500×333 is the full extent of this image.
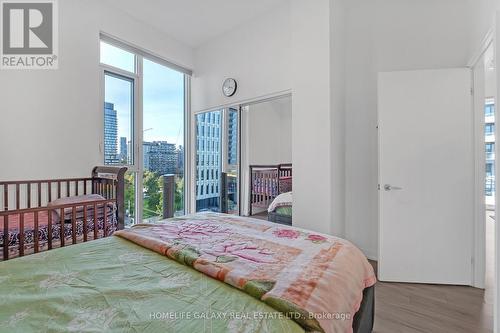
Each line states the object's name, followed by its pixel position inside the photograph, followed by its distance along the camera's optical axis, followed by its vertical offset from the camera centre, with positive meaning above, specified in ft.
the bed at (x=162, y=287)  2.41 -1.45
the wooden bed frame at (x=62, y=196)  5.91 -1.01
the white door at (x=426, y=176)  7.35 -0.35
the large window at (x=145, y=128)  10.67 +1.74
